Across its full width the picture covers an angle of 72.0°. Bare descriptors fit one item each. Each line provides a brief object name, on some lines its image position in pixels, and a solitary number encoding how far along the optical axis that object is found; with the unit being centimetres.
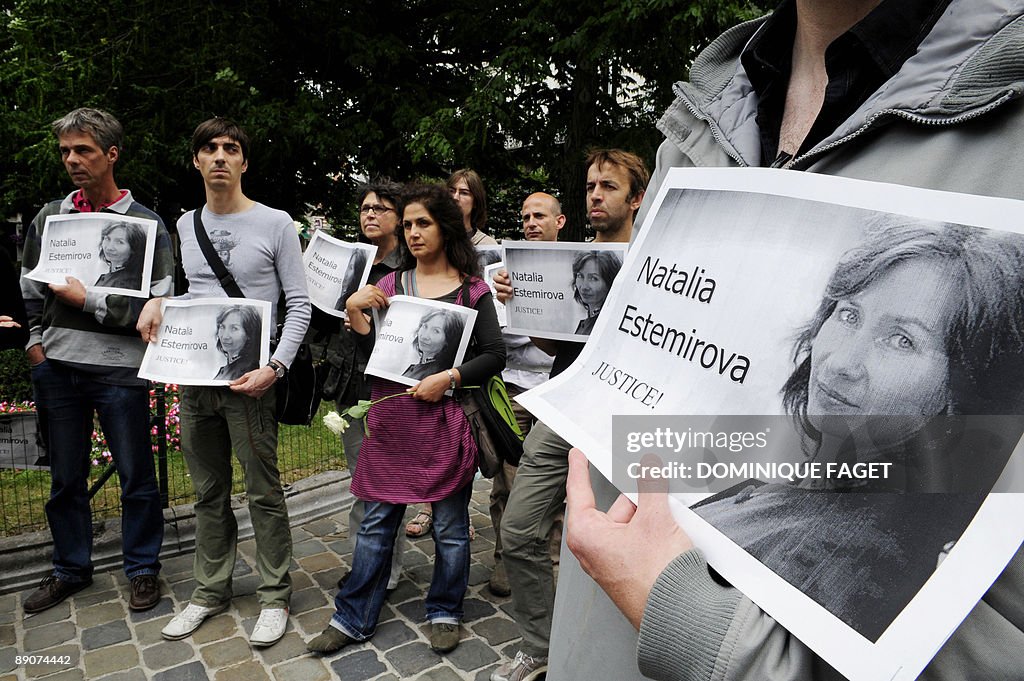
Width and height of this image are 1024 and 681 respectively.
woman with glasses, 436
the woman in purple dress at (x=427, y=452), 364
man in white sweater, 377
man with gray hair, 393
